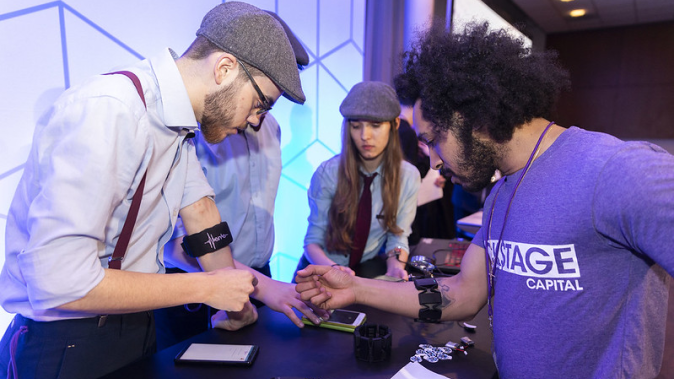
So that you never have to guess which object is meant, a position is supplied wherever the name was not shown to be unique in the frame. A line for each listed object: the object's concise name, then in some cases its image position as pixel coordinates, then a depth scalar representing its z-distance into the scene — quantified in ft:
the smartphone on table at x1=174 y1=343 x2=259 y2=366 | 3.61
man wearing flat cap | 2.83
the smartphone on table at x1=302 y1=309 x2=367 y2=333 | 4.34
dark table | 3.50
